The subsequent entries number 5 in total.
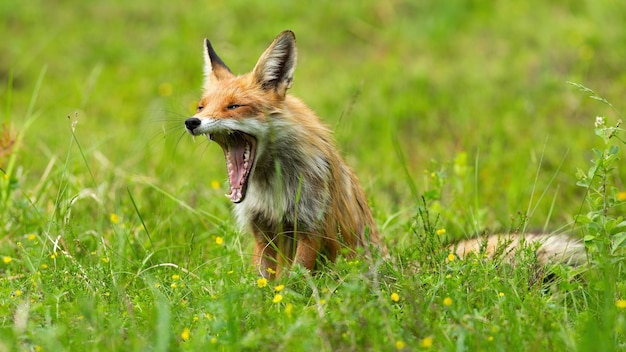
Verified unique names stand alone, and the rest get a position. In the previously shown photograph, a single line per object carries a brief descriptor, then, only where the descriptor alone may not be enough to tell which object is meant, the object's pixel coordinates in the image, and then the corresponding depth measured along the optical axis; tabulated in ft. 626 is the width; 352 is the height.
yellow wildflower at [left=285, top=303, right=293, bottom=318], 25.29
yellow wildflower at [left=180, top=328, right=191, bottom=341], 24.52
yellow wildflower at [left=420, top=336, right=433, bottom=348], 23.09
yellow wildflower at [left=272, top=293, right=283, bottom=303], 26.43
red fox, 32.30
